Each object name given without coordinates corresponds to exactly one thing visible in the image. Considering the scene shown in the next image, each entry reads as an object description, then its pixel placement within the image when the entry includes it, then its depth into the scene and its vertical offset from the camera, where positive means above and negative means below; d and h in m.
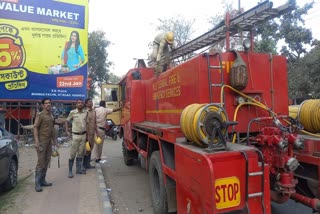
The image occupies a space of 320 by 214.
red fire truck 3.42 -0.32
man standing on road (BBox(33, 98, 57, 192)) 6.80 -0.53
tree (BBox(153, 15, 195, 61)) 34.05 +7.97
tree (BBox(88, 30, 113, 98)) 36.41 +5.61
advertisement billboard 14.90 +2.79
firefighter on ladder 7.51 +1.42
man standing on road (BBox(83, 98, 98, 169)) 8.83 -0.45
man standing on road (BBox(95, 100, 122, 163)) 9.71 -0.28
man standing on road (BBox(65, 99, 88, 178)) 8.19 -0.51
